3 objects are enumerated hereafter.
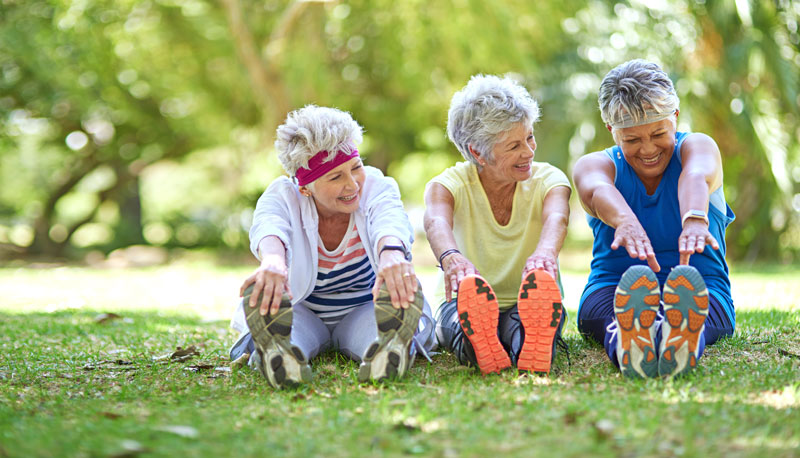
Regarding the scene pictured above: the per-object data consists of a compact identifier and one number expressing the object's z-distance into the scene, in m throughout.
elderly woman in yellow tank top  3.07
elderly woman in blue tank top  2.86
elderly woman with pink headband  2.98
